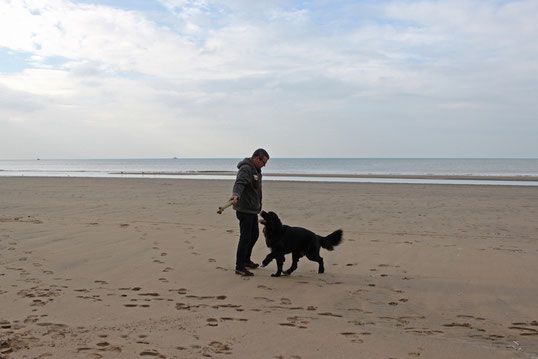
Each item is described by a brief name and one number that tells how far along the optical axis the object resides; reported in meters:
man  6.15
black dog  6.25
